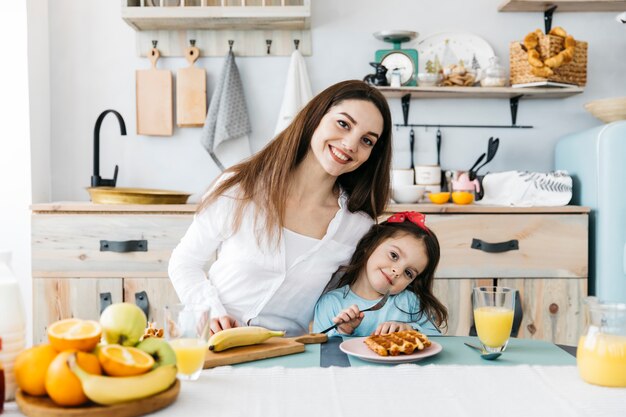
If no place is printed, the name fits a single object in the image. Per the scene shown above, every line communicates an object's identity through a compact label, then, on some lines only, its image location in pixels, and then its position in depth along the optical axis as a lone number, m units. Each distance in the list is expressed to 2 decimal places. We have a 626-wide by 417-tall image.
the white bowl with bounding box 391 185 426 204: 2.81
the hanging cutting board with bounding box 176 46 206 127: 3.12
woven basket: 2.94
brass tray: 2.68
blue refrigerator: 2.66
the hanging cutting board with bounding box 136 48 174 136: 3.13
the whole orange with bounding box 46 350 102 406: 0.88
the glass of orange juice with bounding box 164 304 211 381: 1.06
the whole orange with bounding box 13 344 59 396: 0.92
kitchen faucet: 2.94
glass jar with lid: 3.04
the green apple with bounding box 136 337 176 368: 0.97
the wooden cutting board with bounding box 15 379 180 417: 0.88
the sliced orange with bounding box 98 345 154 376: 0.91
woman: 1.80
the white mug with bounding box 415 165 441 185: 3.04
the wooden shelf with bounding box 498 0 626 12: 3.03
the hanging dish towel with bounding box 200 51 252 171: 3.03
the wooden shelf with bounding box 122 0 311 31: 2.87
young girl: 1.78
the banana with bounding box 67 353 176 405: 0.88
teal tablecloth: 1.21
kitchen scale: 3.12
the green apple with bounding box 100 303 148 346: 0.97
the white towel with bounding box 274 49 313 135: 3.05
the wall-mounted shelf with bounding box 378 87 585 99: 3.00
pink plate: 1.20
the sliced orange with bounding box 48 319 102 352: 0.91
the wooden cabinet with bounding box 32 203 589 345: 2.66
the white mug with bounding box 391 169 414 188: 3.02
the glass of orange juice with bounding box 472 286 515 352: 1.25
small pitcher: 1.06
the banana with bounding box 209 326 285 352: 1.22
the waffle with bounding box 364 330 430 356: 1.22
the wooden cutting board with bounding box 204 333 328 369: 1.19
